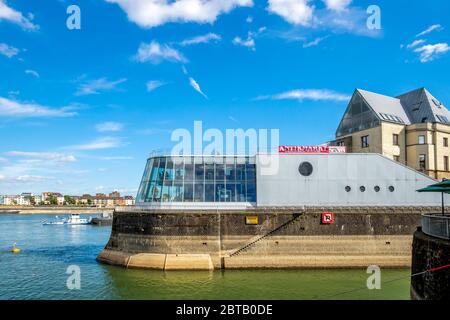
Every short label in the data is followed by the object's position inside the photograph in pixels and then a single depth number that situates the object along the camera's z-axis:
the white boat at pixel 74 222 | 108.69
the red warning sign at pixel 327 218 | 36.91
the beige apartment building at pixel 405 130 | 49.25
